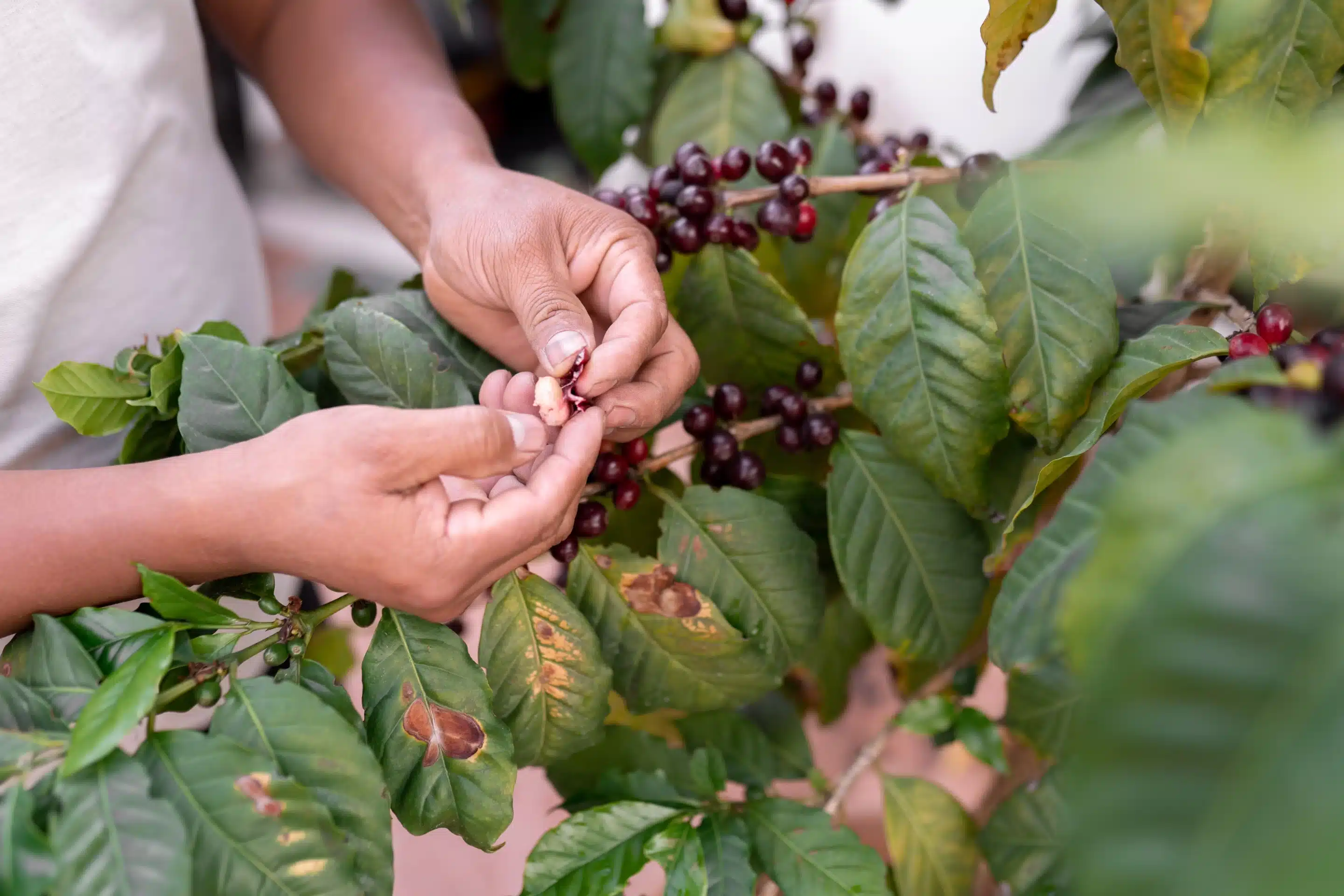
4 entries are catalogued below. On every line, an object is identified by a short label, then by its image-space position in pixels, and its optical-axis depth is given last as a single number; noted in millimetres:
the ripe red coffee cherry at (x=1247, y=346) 532
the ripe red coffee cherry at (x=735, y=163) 717
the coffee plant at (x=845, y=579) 249
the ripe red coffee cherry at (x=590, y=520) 676
